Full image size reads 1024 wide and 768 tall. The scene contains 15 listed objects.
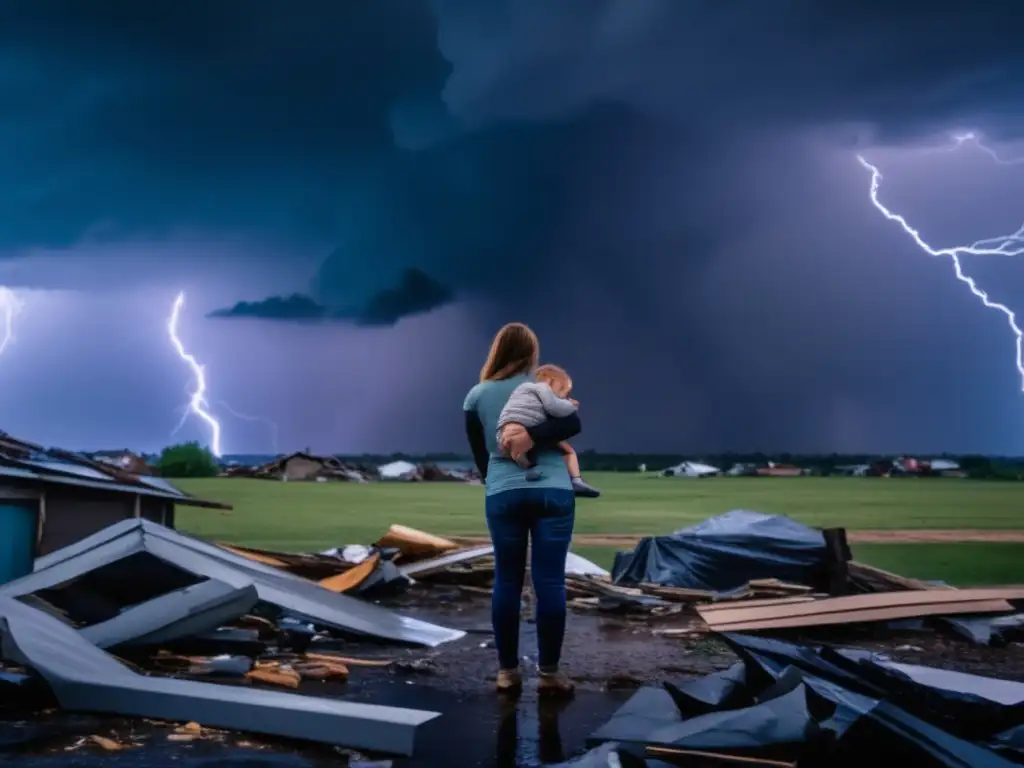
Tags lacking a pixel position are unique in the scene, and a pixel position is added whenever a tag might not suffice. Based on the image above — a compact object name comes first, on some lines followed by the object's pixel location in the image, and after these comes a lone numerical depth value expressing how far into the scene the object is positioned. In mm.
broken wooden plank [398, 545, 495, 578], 8531
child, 3703
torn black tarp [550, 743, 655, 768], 2707
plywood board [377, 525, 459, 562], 8992
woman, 3727
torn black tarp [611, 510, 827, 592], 8039
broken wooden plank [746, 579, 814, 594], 7363
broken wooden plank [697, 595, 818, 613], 6344
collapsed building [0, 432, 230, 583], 6715
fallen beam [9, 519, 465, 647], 5199
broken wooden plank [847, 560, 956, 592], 7844
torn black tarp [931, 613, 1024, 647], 5816
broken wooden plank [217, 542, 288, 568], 7870
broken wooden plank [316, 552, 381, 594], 7262
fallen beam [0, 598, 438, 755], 3150
